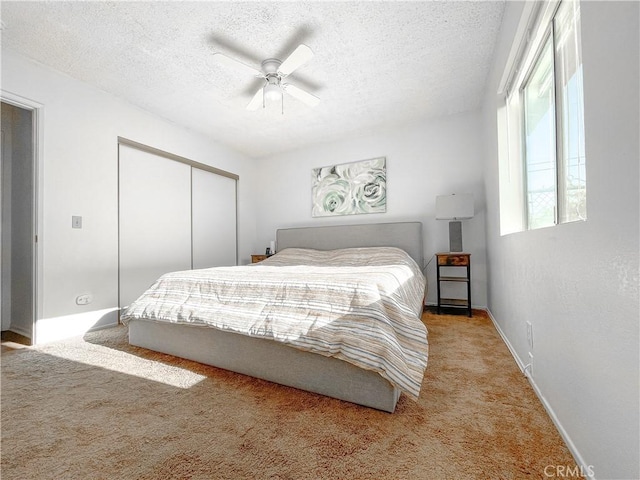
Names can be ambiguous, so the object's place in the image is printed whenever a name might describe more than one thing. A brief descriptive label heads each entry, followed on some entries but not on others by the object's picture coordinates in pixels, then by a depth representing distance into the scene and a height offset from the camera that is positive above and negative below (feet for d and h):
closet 10.06 +1.29
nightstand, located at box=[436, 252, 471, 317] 9.87 -1.31
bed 4.24 -1.76
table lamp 9.90 +1.11
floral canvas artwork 12.66 +2.67
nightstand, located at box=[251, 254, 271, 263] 14.27 -0.72
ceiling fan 6.63 +4.59
